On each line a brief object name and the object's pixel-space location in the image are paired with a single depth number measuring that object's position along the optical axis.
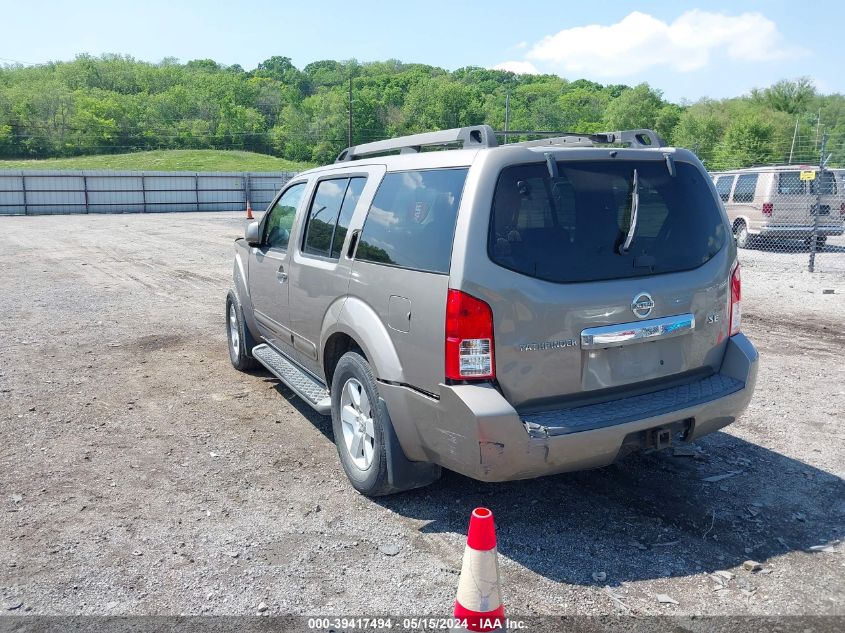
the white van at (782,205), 15.89
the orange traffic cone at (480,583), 2.57
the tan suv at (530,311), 3.28
